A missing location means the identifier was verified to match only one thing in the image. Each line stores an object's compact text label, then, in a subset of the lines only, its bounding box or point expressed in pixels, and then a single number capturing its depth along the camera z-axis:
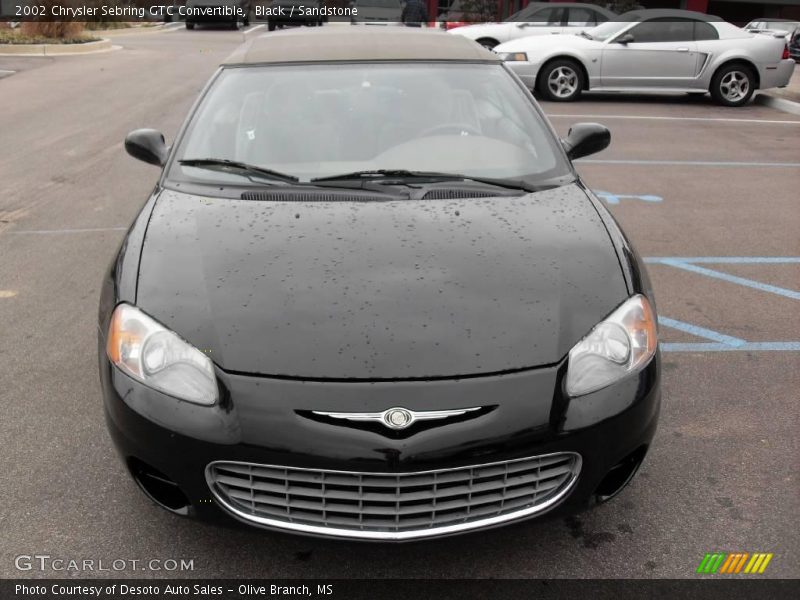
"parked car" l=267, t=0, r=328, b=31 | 31.06
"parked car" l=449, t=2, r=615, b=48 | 16.67
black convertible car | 2.27
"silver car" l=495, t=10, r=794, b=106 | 13.55
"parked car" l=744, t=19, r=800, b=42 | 21.91
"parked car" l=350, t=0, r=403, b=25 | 25.19
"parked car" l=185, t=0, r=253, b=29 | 33.72
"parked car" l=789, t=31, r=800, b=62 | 20.56
